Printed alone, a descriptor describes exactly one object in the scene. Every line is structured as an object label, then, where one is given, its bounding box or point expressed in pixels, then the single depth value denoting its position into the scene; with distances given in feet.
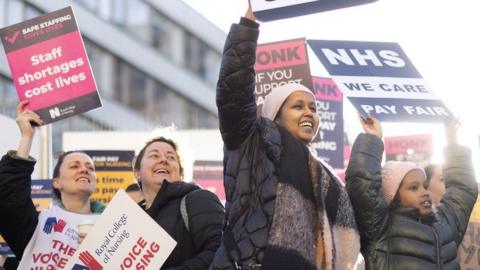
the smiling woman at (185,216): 16.80
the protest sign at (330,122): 31.73
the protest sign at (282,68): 28.07
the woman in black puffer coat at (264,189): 13.57
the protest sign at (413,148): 42.69
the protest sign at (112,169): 38.29
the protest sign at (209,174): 42.69
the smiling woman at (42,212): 17.74
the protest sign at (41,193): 36.94
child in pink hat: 16.22
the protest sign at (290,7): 13.46
